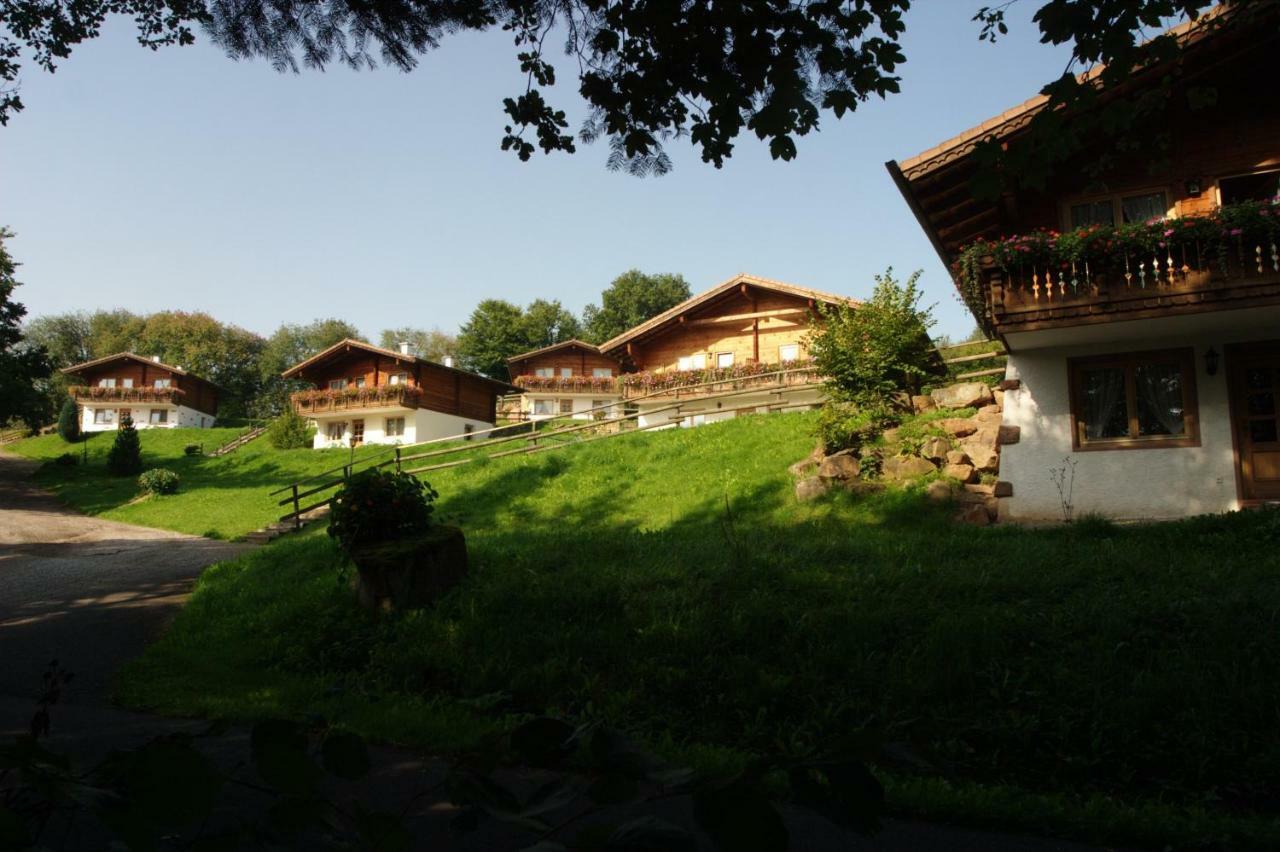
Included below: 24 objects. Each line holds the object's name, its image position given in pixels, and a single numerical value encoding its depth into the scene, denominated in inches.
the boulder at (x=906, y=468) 604.1
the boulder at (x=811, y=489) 616.0
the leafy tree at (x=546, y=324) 2918.3
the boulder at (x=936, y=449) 616.7
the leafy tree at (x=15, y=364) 1128.2
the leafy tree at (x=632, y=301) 3073.3
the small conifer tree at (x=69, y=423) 2107.5
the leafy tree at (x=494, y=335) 2883.9
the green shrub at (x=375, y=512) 388.8
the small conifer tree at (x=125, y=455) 1456.7
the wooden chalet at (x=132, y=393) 2289.6
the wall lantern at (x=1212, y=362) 510.6
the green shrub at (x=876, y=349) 717.9
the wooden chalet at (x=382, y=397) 1774.1
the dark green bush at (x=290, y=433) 1831.9
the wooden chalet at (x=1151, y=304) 477.7
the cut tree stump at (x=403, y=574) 358.0
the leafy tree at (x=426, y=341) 3582.7
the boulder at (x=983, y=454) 593.6
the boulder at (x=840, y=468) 621.9
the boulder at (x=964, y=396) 674.8
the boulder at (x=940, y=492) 558.0
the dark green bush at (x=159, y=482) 1230.4
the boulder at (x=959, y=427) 637.3
